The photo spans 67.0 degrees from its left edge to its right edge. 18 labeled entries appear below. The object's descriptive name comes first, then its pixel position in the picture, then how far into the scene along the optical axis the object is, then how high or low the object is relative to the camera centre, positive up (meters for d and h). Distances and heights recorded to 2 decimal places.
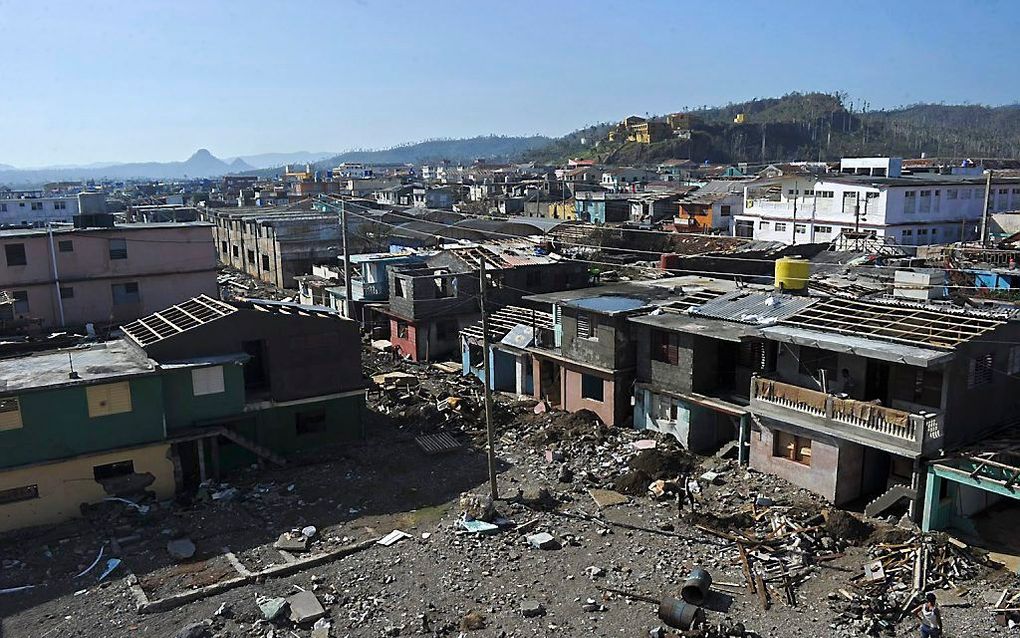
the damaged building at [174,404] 20.78 -6.65
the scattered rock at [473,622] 15.61 -9.01
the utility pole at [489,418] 20.80 -6.68
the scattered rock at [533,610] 16.00 -9.01
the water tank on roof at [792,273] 25.77 -3.56
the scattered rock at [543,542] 18.84 -8.98
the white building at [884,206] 51.88 -3.04
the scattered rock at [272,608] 16.05 -8.94
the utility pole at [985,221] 40.09 -3.22
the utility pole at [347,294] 37.47 -6.00
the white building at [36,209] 87.62 -3.26
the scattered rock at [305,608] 16.02 -9.02
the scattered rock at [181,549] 18.81 -9.04
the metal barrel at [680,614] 15.20 -8.74
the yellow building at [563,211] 86.94 -4.64
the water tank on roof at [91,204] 41.07 -1.28
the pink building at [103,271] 37.47 -4.61
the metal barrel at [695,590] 16.14 -8.72
